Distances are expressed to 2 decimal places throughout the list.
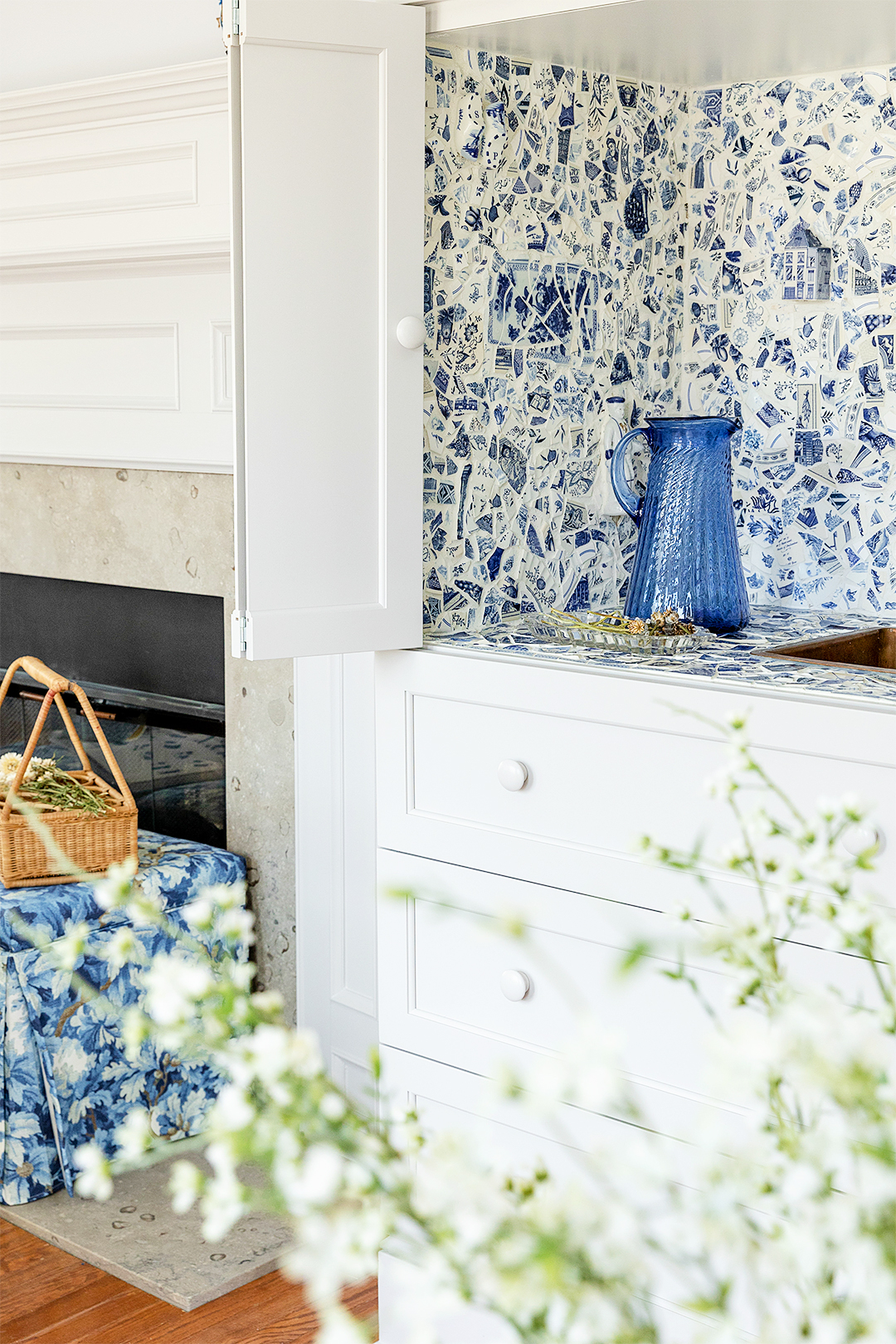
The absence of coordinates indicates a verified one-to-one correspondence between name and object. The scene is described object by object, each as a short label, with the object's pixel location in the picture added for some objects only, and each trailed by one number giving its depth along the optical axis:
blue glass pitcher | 1.73
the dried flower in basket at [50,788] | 2.60
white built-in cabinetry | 1.33
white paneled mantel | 2.58
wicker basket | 2.50
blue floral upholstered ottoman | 2.42
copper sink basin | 1.62
